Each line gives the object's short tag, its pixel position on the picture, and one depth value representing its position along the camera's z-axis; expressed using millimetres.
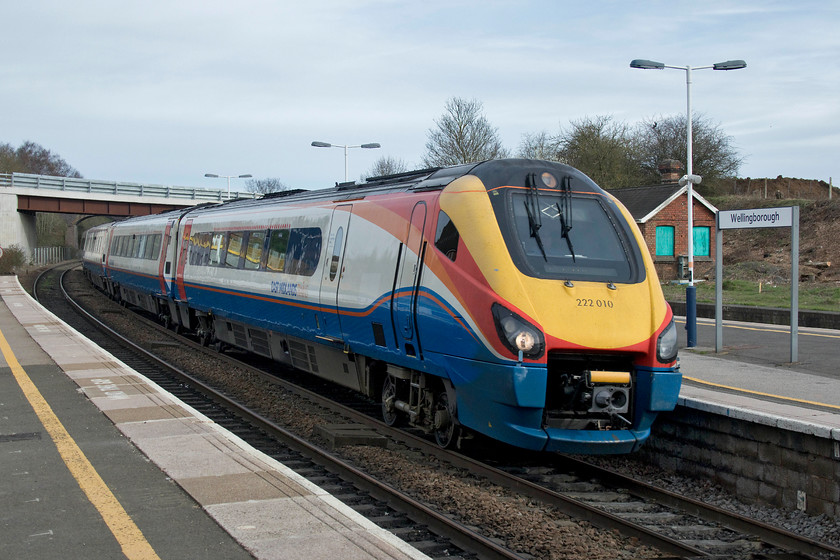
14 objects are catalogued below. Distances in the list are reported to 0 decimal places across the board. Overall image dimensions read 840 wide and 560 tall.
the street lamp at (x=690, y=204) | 15273
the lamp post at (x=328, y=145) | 36756
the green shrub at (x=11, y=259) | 44156
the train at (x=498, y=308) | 7316
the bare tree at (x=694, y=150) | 52906
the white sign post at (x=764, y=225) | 12766
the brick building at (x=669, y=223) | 33156
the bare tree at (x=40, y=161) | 109056
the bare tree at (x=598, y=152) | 47875
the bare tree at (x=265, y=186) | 97688
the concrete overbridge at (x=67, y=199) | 48250
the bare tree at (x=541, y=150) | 50500
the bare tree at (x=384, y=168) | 70062
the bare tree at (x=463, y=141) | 46719
